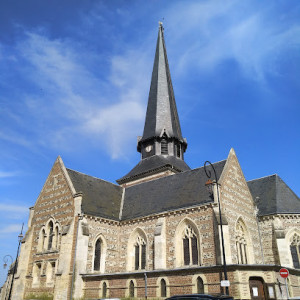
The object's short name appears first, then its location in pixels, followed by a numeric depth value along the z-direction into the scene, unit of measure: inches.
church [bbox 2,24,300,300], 759.1
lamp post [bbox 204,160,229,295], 622.7
